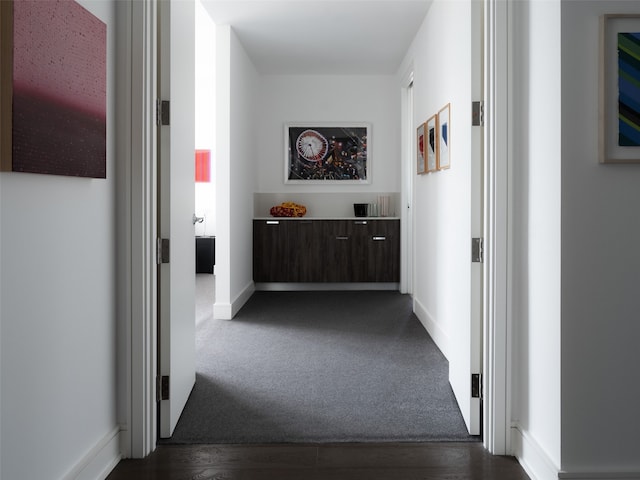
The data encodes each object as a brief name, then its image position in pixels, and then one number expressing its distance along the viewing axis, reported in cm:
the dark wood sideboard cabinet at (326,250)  692
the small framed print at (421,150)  489
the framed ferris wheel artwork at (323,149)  742
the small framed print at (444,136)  388
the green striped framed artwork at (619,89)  196
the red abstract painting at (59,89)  158
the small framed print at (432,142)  436
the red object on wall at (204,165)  922
